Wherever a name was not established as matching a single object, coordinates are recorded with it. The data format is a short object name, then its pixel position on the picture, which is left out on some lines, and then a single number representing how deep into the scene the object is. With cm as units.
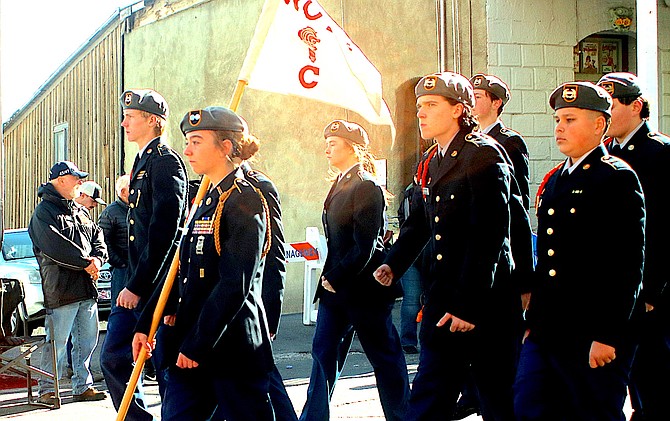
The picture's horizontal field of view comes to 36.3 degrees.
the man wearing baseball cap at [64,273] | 844
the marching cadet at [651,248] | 513
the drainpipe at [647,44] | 723
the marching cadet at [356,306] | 607
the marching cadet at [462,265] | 468
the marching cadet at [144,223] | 548
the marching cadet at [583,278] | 437
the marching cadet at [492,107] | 610
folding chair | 796
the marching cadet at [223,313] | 439
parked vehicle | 1211
